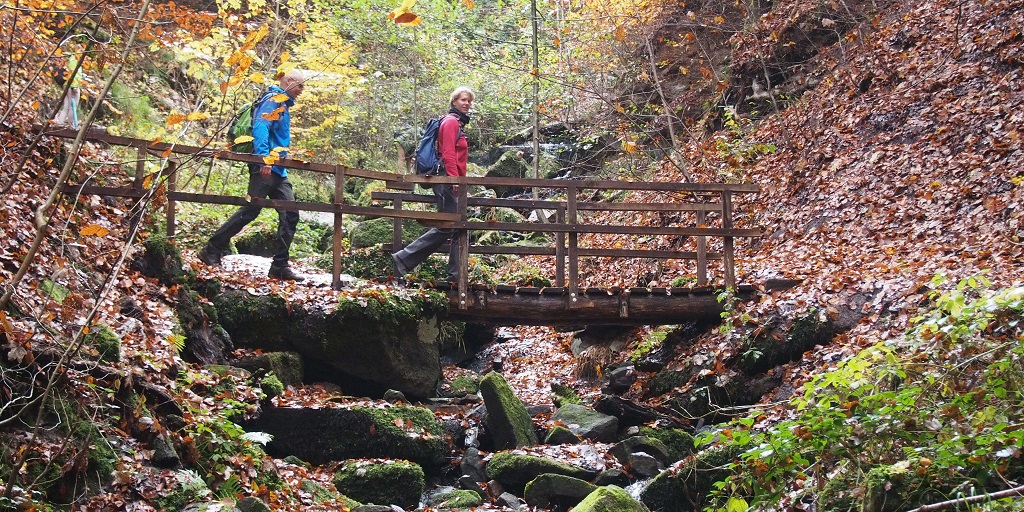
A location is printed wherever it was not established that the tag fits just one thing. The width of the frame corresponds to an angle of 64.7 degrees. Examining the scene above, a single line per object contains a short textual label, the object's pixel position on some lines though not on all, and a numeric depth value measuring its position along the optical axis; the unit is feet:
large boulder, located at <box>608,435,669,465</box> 27.04
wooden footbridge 31.76
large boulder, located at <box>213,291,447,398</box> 28.91
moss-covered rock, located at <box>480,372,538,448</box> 28.32
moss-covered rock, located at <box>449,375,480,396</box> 35.88
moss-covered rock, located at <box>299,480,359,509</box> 21.54
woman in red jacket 32.22
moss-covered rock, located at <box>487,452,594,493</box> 25.22
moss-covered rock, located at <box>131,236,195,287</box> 27.43
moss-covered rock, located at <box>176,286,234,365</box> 26.23
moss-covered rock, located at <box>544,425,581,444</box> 28.78
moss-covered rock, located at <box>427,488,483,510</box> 23.68
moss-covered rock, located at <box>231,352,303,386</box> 27.25
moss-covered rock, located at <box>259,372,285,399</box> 25.76
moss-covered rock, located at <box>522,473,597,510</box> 23.95
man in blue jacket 28.96
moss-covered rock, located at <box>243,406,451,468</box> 25.34
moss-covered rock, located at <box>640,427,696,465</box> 27.63
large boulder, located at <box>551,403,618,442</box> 29.35
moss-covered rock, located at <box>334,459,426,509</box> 23.72
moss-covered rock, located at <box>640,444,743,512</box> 23.48
